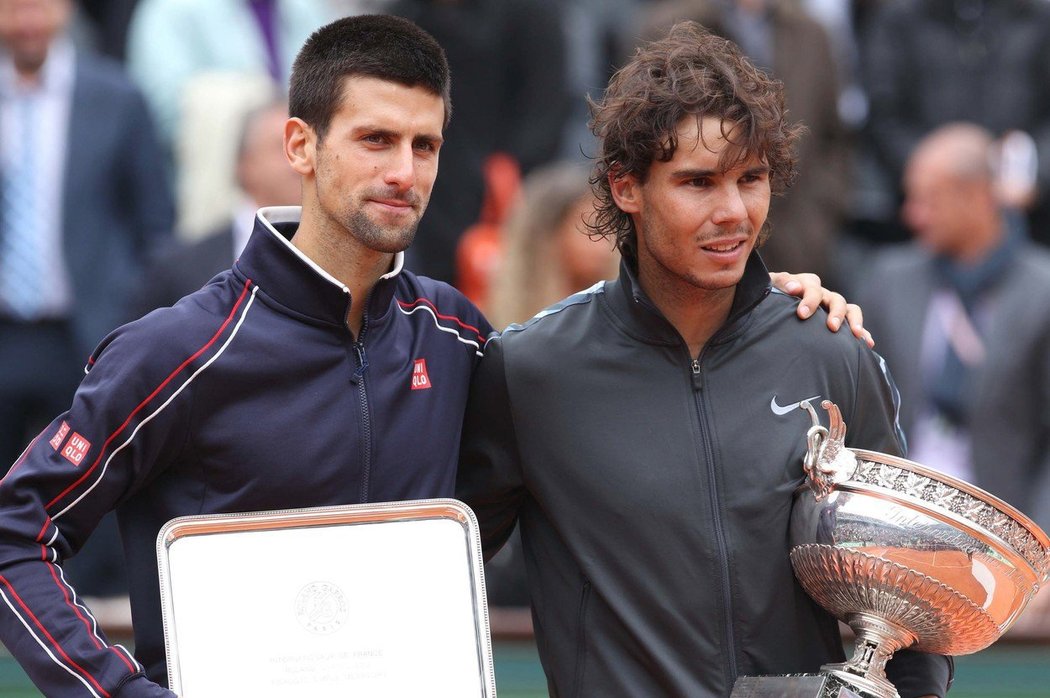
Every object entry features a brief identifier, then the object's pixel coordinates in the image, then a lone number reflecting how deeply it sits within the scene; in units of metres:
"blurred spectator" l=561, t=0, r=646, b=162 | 15.02
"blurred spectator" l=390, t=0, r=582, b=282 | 14.16
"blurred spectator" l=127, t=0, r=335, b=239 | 13.74
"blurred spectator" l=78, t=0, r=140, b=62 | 15.19
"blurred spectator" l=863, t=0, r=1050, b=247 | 14.61
